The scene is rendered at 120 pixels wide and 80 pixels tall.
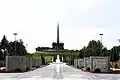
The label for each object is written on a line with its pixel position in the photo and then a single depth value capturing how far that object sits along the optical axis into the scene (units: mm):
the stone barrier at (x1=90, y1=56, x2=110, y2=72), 50781
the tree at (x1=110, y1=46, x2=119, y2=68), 89500
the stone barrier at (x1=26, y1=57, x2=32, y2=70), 64147
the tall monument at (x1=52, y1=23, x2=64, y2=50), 180000
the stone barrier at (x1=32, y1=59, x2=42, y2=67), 87862
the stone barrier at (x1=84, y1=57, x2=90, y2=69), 60459
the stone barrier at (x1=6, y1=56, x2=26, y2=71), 53125
